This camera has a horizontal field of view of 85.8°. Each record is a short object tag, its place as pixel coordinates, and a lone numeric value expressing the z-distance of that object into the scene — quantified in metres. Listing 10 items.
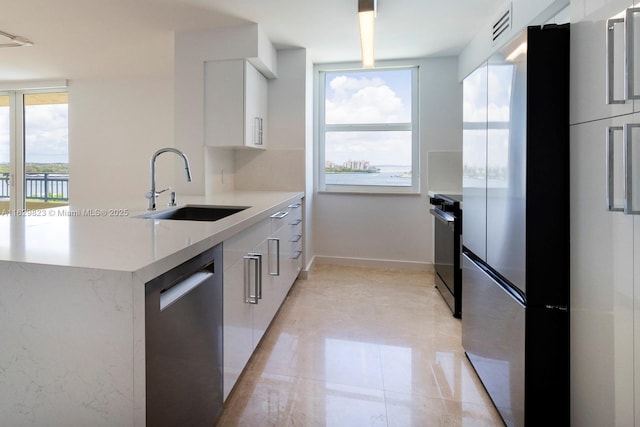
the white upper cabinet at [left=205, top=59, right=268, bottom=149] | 3.07
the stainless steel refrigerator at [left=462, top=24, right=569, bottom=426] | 1.35
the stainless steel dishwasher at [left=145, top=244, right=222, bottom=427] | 0.99
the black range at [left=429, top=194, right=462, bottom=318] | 2.75
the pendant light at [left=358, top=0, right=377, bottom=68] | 2.47
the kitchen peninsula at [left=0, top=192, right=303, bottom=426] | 0.90
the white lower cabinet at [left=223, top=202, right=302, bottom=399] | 1.57
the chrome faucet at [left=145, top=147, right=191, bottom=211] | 2.09
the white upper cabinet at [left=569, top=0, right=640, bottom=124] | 1.02
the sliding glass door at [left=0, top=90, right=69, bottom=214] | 4.83
